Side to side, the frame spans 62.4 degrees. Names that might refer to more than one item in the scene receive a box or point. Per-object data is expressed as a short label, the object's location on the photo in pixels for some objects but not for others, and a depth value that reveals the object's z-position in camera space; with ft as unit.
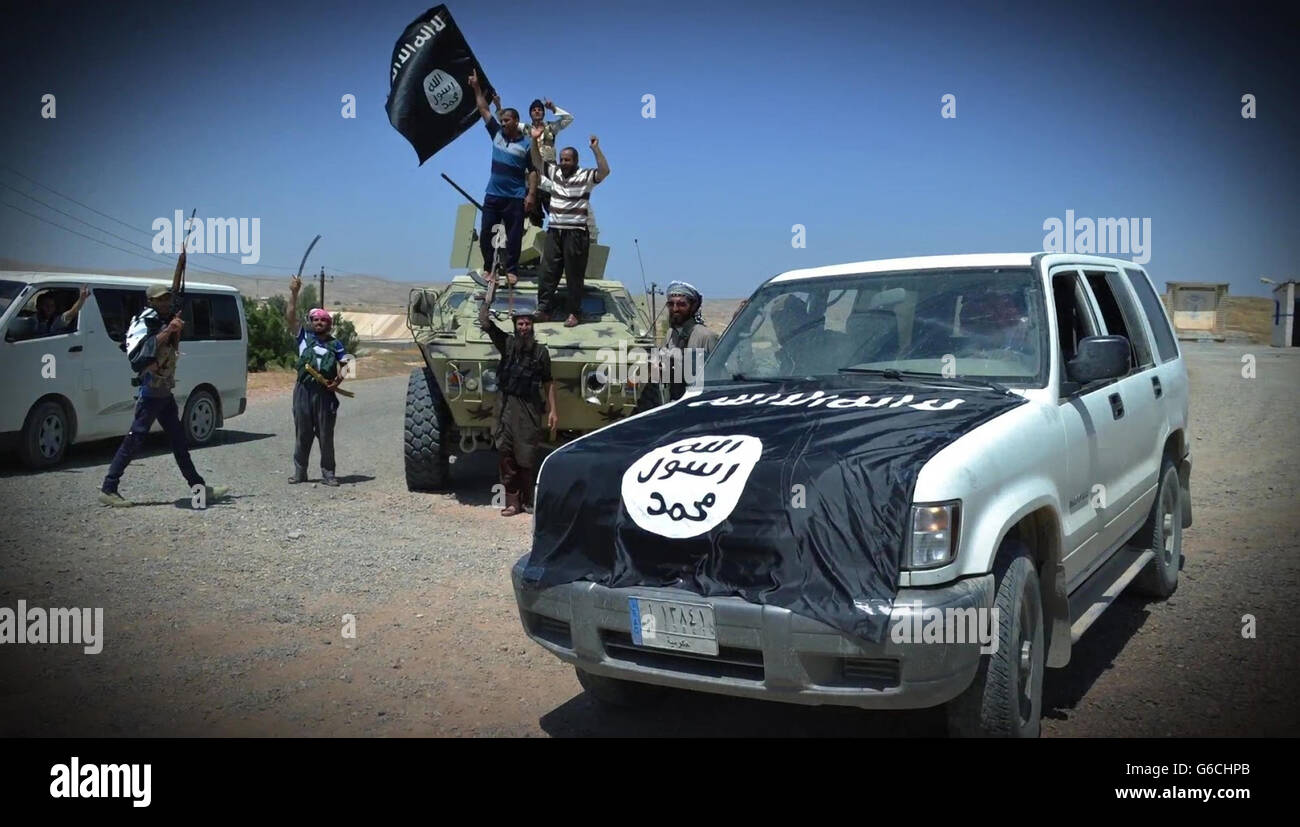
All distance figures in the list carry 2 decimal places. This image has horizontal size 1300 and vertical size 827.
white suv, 10.46
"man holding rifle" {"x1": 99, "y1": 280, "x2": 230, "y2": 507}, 26.45
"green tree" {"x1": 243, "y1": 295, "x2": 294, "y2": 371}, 78.07
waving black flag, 32.07
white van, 32.76
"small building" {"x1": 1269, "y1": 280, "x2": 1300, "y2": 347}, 97.81
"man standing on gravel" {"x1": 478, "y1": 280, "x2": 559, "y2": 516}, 26.04
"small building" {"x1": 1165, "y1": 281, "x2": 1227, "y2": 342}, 107.76
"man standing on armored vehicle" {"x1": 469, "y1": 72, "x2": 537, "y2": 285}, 31.81
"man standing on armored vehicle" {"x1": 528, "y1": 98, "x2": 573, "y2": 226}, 32.68
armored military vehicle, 27.71
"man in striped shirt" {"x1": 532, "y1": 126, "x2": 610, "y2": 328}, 29.63
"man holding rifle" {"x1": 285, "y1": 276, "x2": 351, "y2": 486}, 30.91
